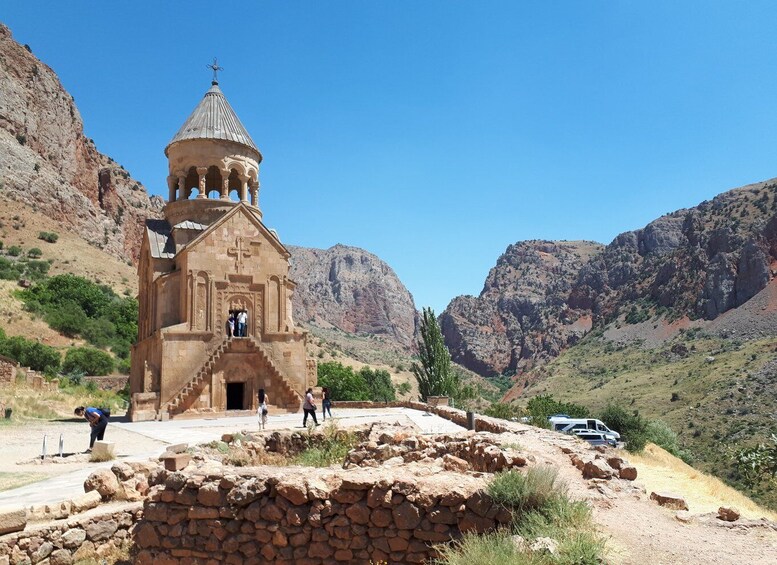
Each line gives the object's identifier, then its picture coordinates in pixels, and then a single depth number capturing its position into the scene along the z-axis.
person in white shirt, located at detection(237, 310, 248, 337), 25.66
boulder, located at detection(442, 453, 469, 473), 7.92
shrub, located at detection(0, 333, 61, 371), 38.33
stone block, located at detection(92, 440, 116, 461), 13.02
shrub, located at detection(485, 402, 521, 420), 25.01
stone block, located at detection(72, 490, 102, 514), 8.16
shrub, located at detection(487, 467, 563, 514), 5.85
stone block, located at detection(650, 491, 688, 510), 6.66
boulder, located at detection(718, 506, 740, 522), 6.04
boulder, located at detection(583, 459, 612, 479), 7.78
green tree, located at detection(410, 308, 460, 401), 32.69
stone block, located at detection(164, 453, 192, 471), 9.52
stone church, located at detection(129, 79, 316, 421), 23.06
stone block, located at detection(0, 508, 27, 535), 7.02
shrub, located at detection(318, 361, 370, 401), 41.92
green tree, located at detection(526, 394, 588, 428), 34.79
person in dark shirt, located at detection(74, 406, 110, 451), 14.20
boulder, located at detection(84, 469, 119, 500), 8.74
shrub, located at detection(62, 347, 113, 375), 41.56
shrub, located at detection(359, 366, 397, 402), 49.20
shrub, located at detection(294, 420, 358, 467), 11.62
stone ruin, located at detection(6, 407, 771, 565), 6.12
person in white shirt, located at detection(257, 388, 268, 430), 17.12
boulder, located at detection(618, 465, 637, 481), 7.95
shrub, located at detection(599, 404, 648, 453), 25.83
